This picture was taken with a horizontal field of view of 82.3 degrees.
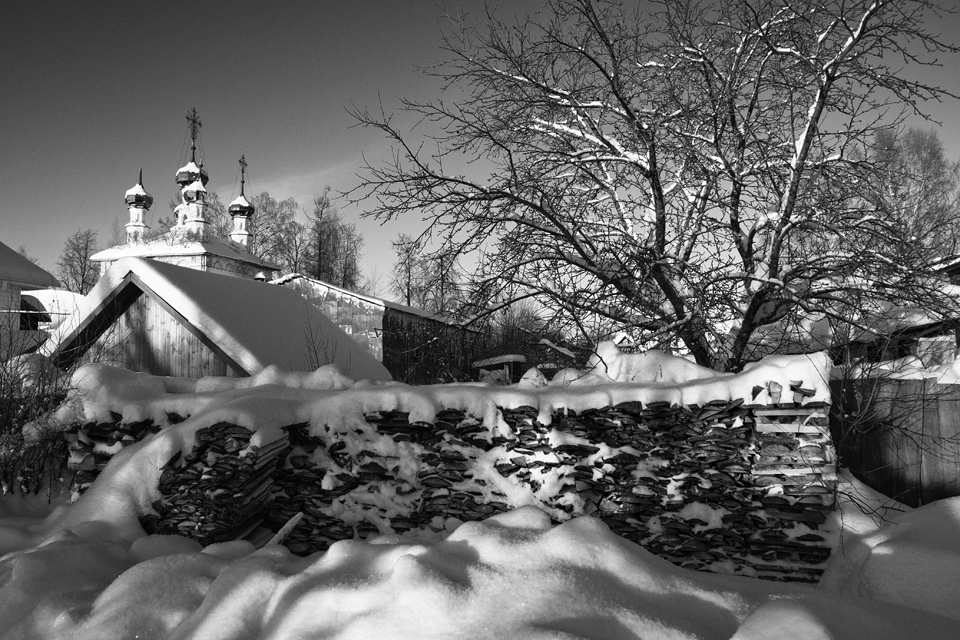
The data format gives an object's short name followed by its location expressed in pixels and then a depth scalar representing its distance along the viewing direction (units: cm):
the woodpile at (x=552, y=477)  459
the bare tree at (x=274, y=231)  3350
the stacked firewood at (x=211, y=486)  491
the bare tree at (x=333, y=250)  3347
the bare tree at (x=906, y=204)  620
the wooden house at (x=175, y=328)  847
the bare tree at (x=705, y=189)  577
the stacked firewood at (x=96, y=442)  551
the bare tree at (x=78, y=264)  4159
